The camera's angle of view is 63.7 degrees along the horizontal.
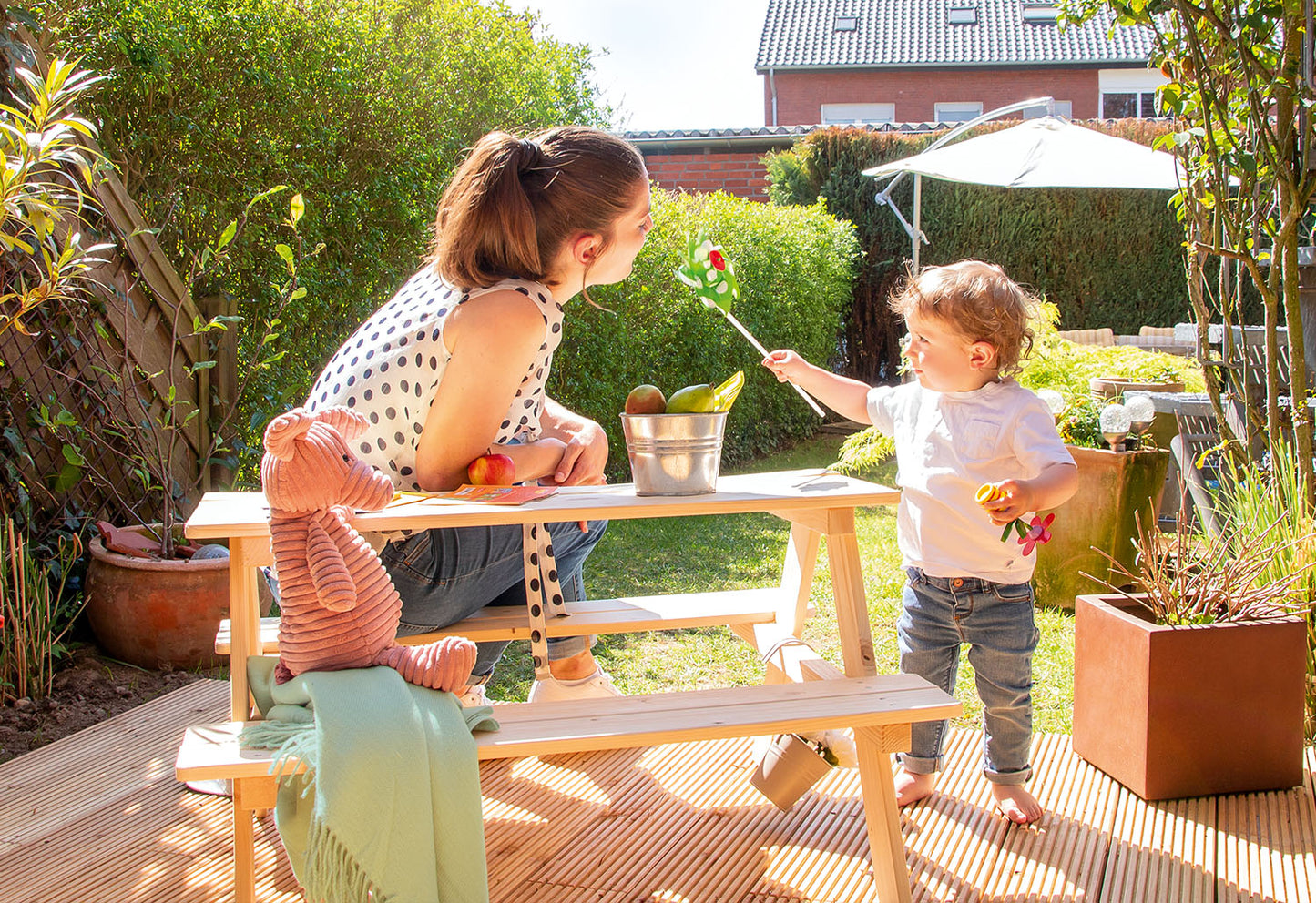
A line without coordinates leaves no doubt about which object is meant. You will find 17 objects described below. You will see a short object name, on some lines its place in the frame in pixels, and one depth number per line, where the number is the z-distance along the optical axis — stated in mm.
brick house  21453
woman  1988
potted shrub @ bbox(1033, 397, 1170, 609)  3777
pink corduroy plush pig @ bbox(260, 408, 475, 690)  1594
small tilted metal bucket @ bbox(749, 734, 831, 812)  2158
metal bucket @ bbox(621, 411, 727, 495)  1929
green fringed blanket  1505
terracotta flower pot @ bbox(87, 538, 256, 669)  3367
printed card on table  1890
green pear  1896
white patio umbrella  7387
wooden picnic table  1808
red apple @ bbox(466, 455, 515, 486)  2000
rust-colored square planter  2340
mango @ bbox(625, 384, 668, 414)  1912
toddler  2289
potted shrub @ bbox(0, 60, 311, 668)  3379
